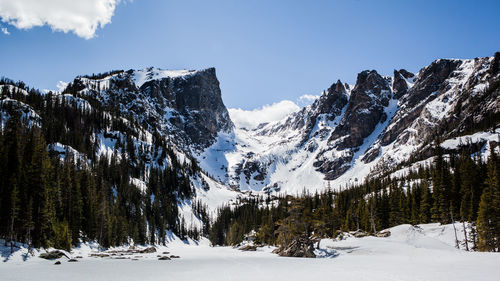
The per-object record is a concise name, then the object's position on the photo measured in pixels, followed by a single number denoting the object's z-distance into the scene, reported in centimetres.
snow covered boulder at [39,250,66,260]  3886
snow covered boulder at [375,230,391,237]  5576
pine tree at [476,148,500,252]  4462
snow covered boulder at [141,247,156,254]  6734
